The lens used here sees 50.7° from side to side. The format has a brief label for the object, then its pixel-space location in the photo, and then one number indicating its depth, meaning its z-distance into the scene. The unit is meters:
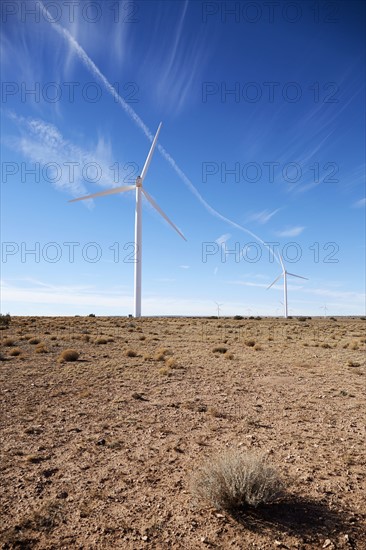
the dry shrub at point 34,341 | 32.68
